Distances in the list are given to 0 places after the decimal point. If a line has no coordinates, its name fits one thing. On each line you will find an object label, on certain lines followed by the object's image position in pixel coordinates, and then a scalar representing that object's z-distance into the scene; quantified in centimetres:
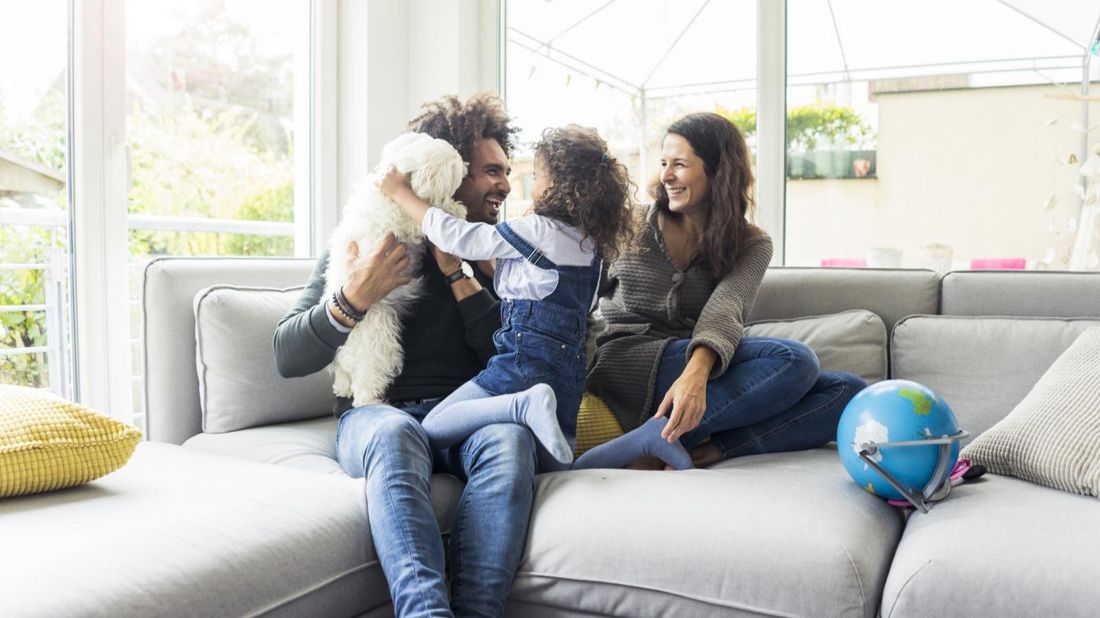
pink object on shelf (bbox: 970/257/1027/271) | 266
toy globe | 160
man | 150
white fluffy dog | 192
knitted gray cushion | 164
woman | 194
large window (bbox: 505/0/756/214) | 306
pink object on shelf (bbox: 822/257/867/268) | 287
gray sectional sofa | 128
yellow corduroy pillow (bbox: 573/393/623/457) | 207
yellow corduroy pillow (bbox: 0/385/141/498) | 146
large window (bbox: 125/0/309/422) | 259
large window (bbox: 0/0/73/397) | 222
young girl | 185
